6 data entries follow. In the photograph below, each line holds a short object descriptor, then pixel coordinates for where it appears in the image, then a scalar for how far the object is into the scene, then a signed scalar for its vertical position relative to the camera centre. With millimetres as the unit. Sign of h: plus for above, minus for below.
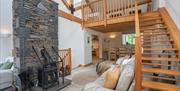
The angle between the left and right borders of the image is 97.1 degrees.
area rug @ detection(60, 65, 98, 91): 2478 -1217
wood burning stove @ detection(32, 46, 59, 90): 2189 -737
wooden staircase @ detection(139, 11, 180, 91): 1277 -261
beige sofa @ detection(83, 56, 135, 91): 1327 -625
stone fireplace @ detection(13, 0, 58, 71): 2076 +539
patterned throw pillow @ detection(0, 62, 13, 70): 2593 -601
